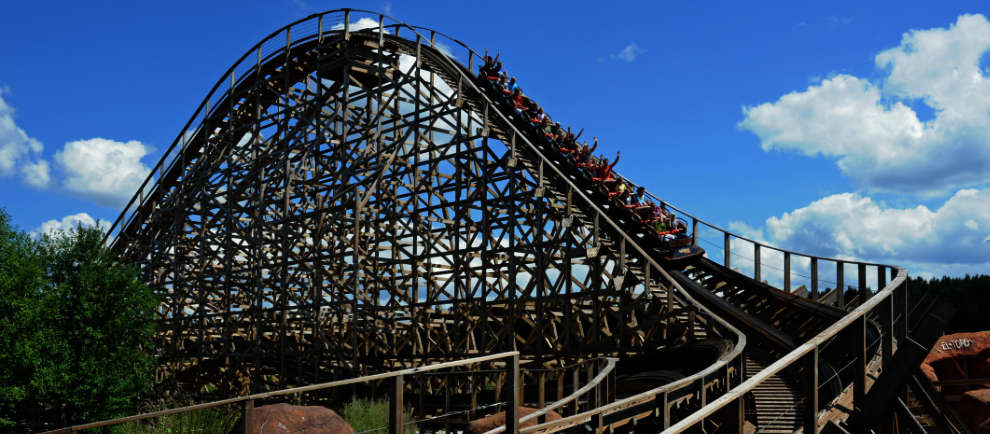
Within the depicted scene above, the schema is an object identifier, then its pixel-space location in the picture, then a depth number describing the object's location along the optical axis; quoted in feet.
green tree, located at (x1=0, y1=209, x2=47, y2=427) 52.29
